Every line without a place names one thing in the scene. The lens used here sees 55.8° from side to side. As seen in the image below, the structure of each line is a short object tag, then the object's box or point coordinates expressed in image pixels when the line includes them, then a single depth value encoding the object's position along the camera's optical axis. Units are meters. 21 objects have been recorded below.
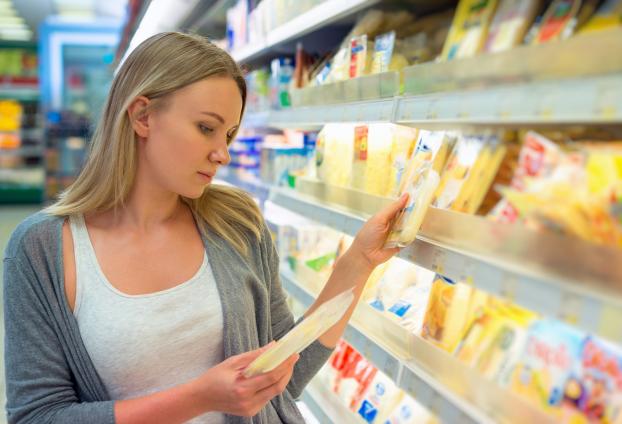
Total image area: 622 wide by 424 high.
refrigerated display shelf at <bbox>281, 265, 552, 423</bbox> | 1.07
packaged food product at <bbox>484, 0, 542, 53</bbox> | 1.13
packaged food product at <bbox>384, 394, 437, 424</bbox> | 1.66
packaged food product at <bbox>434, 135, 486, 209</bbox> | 1.23
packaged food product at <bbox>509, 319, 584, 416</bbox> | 1.04
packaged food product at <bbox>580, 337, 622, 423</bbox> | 0.96
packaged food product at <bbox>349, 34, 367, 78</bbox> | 1.88
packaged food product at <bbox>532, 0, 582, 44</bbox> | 1.02
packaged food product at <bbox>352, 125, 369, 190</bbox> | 1.80
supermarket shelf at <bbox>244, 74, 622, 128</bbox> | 0.83
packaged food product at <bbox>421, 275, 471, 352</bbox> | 1.38
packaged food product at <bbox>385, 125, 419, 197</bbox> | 1.66
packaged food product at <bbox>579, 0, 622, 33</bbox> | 0.93
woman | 1.32
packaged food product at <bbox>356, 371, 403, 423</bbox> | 1.77
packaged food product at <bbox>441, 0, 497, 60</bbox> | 1.23
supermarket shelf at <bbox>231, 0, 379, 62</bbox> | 1.78
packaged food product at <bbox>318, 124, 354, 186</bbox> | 1.95
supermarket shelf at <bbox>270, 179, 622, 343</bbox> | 0.82
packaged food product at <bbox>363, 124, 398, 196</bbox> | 1.73
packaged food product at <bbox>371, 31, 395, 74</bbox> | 1.74
